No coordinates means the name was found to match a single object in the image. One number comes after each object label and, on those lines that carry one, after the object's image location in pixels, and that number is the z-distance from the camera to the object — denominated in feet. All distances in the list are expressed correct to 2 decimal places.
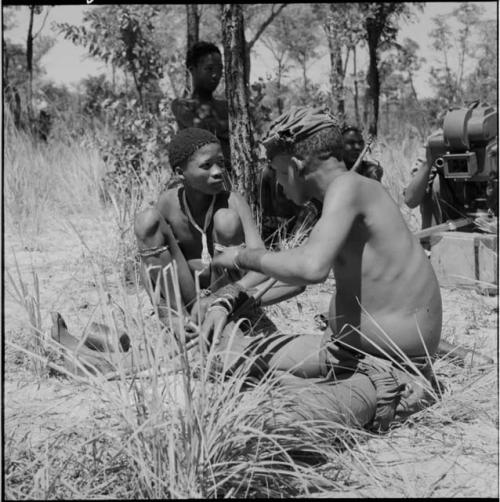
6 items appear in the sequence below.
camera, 14.88
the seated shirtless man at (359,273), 8.04
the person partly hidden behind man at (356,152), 17.49
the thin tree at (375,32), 39.14
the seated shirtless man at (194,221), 11.57
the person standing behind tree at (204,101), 18.20
